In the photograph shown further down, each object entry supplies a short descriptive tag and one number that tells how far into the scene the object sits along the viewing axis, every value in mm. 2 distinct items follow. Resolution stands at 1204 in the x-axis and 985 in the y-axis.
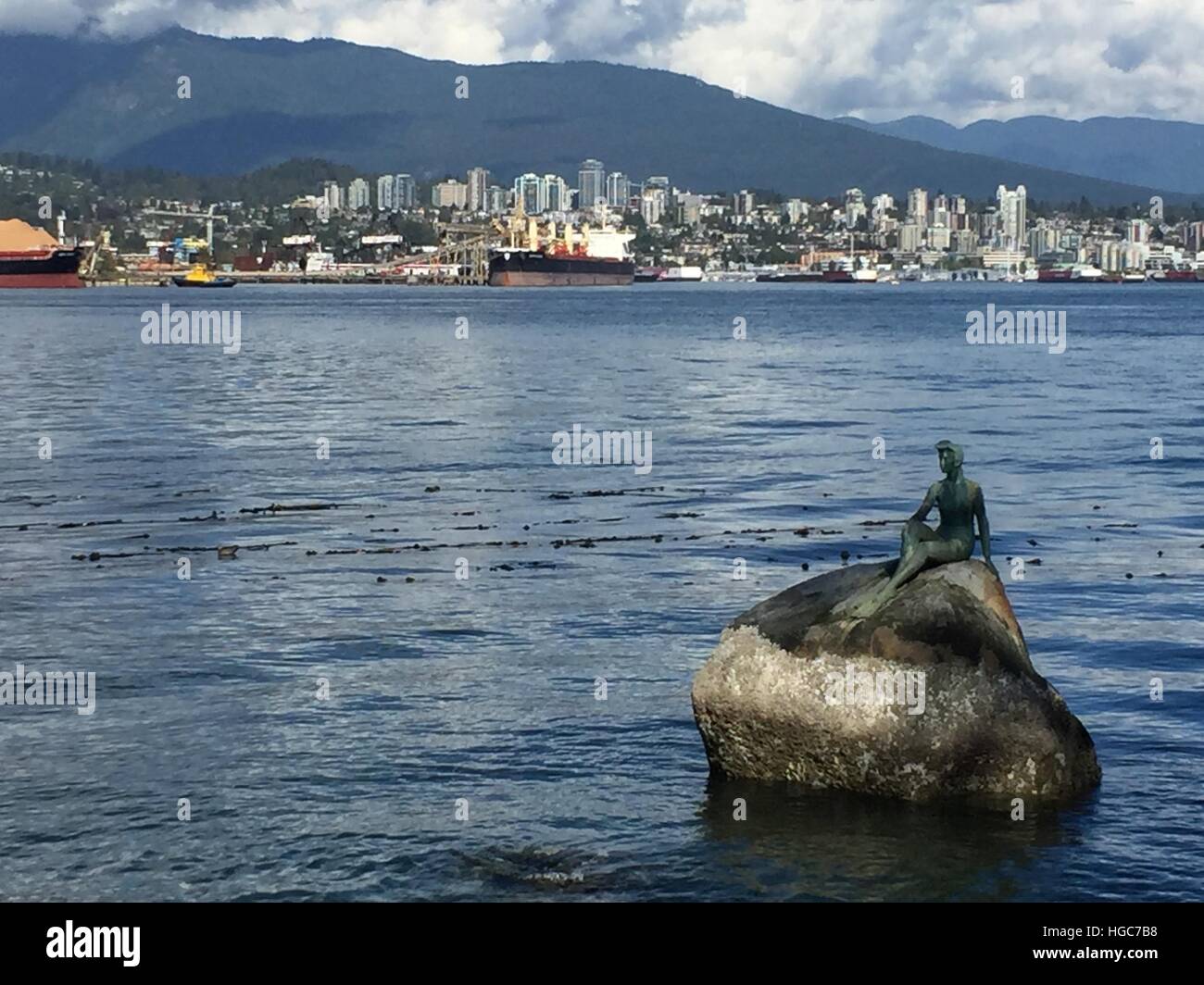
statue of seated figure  17094
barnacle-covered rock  16469
